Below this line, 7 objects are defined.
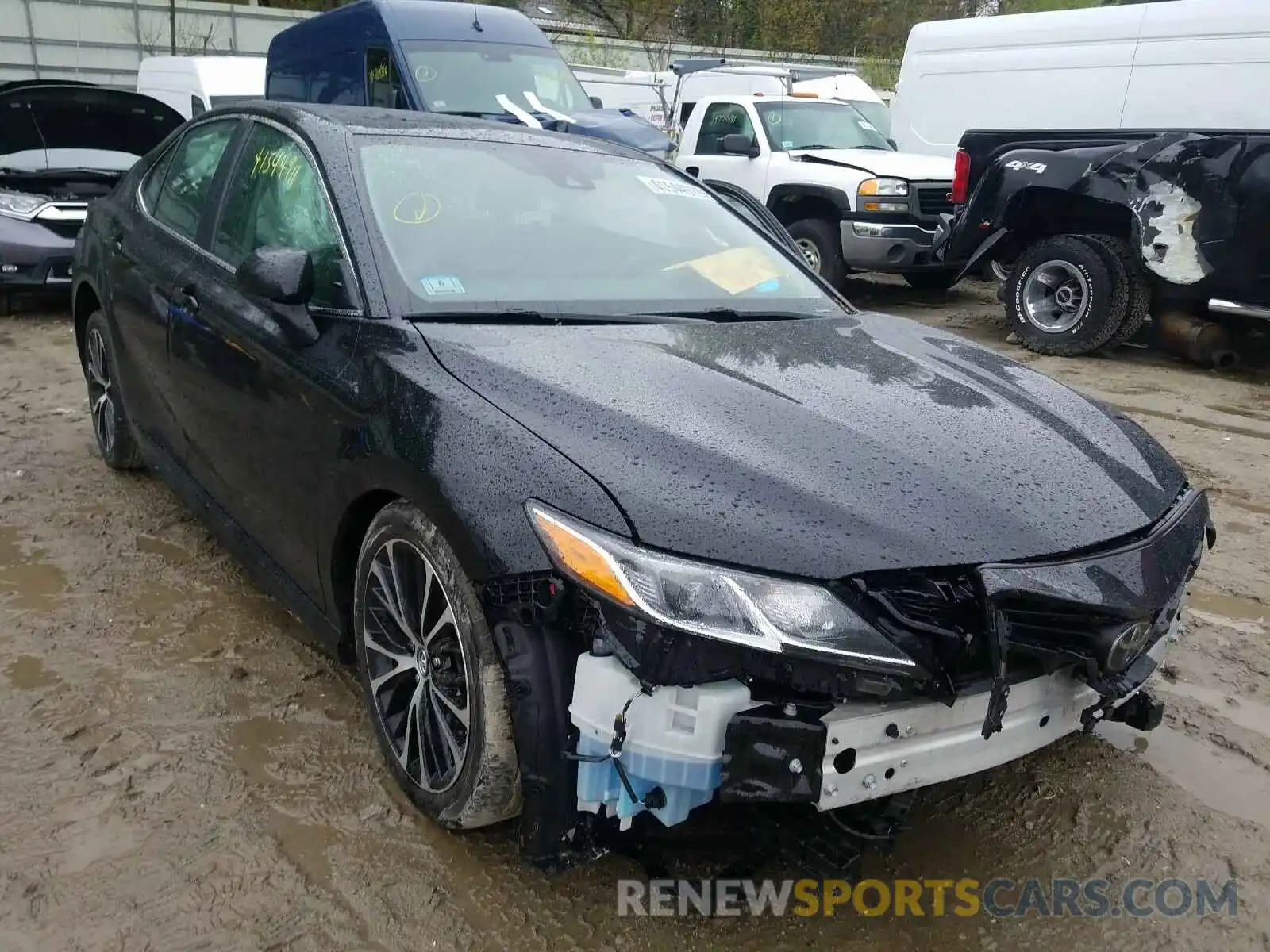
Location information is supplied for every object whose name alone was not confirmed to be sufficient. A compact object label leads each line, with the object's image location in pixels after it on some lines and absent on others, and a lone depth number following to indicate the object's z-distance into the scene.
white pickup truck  9.01
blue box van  8.62
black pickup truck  6.69
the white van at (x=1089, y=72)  7.57
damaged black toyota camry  1.83
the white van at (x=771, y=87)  12.05
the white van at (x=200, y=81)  11.67
